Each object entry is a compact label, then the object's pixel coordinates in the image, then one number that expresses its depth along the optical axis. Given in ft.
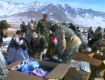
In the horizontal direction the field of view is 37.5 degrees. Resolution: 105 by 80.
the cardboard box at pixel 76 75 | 7.00
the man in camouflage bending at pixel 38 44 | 11.18
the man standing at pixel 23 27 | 14.78
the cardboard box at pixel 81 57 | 8.89
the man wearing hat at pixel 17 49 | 10.93
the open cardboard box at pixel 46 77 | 5.75
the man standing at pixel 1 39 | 9.42
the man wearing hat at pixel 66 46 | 8.70
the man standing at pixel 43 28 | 13.93
